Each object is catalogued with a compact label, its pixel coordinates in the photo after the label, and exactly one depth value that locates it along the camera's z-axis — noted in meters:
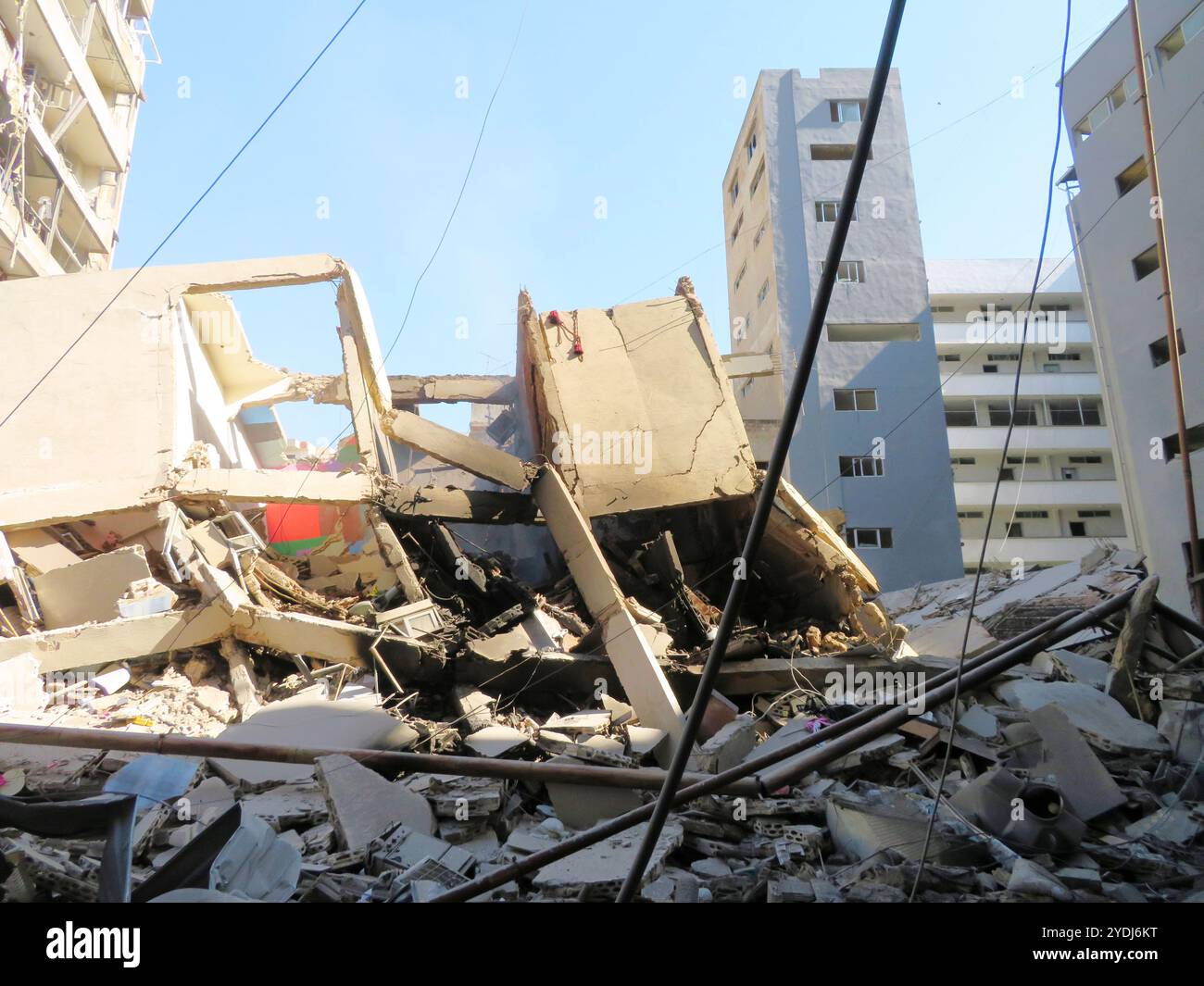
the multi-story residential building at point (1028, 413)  30.06
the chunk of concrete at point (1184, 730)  5.56
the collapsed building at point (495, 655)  3.94
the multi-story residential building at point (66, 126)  15.52
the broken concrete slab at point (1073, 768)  4.84
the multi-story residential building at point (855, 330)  22.39
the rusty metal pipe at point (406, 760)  3.24
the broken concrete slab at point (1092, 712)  5.87
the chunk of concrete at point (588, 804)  5.20
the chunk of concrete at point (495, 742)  6.44
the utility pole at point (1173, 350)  6.18
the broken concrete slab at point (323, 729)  6.55
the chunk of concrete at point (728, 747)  5.88
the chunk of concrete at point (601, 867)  3.81
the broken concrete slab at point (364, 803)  4.59
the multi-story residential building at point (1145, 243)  13.92
